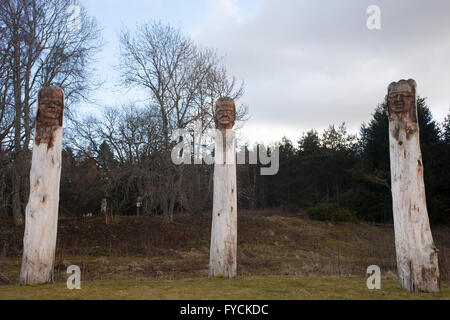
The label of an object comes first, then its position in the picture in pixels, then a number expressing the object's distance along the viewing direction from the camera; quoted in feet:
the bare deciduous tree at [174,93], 70.38
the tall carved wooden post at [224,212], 28.07
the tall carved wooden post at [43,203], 24.88
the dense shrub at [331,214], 91.15
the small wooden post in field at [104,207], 74.33
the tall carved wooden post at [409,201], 22.41
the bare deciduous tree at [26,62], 58.03
